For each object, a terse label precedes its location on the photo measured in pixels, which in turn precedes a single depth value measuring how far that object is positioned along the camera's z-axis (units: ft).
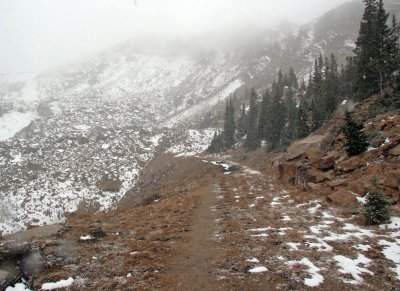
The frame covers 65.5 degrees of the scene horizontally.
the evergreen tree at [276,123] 271.49
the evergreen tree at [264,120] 300.16
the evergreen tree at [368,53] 167.22
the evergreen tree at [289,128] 247.62
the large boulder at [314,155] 99.30
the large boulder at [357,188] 67.10
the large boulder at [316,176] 89.25
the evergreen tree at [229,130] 373.81
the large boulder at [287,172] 112.47
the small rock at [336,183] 77.46
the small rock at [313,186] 85.45
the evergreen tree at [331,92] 221.25
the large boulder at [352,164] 80.73
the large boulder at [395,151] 72.58
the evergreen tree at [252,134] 307.58
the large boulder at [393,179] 59.67
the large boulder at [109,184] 317.83
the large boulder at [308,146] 119.22
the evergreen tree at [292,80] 459.11
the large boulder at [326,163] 95.23
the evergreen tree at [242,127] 381.93
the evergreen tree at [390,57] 156.15
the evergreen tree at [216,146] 364.99
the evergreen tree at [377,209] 52.65
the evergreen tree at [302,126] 217.64
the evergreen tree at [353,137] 85.93
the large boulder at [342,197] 66.12
